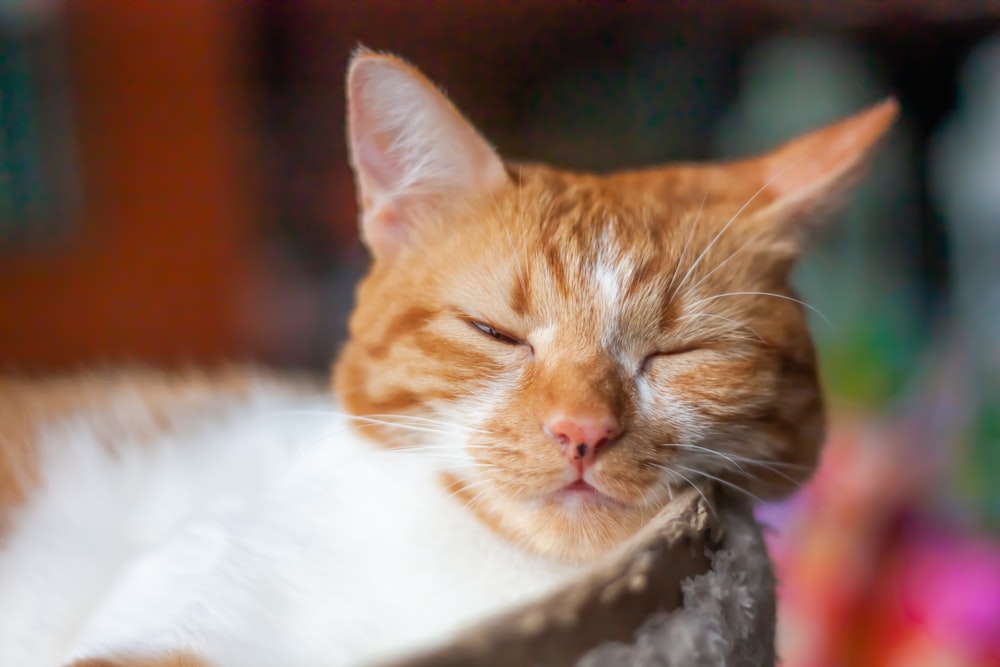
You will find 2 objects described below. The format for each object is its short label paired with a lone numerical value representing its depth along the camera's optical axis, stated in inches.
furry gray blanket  18.5
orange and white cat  20.2
